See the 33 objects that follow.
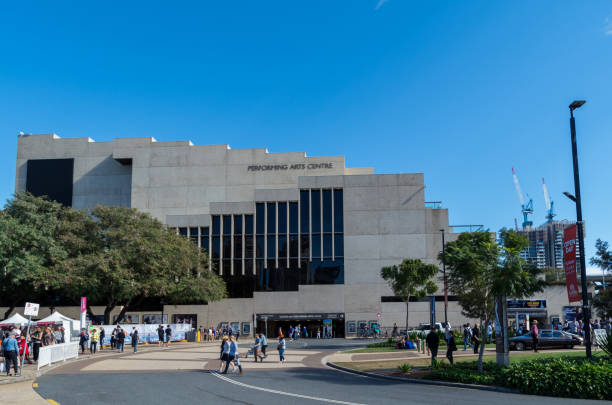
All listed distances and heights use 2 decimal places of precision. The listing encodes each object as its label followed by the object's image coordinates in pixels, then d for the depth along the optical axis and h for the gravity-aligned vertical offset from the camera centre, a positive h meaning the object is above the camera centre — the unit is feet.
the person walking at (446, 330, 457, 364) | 77.46 -10.09
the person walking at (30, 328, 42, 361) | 87.86 -10.37
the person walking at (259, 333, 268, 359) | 93.44 -11.62
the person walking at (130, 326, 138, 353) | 116.16 -13.13
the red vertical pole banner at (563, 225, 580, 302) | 63.26 +1.47
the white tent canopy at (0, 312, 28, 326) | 115.65 -8.99
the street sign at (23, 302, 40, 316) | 72.69 -4.12
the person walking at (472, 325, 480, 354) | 93.52 -11.11
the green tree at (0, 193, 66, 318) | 141.28 +9.27
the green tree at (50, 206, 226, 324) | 142.72 +4.77
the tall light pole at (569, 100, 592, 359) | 61.82 +6.95
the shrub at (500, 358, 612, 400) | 51.83 -10.31
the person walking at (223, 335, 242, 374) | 74.63 -10.83
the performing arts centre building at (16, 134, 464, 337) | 189.57 +17.92
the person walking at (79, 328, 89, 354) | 111.09 -12.40
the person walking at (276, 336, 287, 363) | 89.23 -11.98
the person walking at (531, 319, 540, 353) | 102.42 -12.05
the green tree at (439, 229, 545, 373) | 64.39 +0.53
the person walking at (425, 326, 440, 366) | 77.67 -9.56
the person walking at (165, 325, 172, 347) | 146.23 -15.15
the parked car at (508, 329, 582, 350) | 108.88 -13.36
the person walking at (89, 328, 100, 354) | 112.06 -12.90
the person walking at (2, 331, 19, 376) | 65.59 -8.64
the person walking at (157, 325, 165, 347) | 141.08 -14.85
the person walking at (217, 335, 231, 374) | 74.59 -10.11
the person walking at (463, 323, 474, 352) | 111.62 -13.00
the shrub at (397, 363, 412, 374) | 69.86 -11.88
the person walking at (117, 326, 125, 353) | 119.03 -12.94
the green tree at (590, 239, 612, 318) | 76.33 -2.10
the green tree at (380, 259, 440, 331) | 142.41 -0.05
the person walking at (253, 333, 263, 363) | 91.84 -12.22
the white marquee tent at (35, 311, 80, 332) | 115.24 -9.03
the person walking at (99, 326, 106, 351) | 129.49 -13.90
